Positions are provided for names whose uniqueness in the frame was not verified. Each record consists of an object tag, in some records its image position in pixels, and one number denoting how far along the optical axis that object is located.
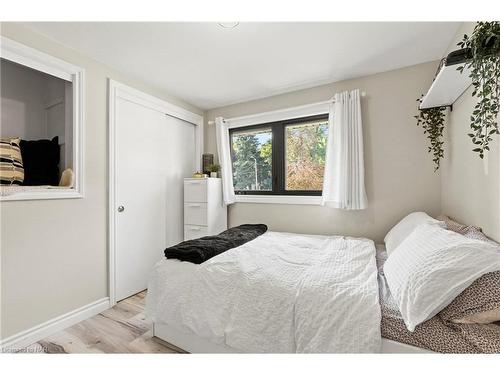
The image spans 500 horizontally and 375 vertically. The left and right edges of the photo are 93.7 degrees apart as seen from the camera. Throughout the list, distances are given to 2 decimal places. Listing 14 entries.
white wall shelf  1.37
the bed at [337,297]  0.96
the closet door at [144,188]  2.46
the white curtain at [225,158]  3.21
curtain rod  2.49
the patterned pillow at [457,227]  1.47
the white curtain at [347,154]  2.43
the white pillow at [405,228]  1.77
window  2.87
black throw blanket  1.68
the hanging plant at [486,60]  1.04
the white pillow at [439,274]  0.96
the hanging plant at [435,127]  2.06
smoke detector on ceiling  1.70
